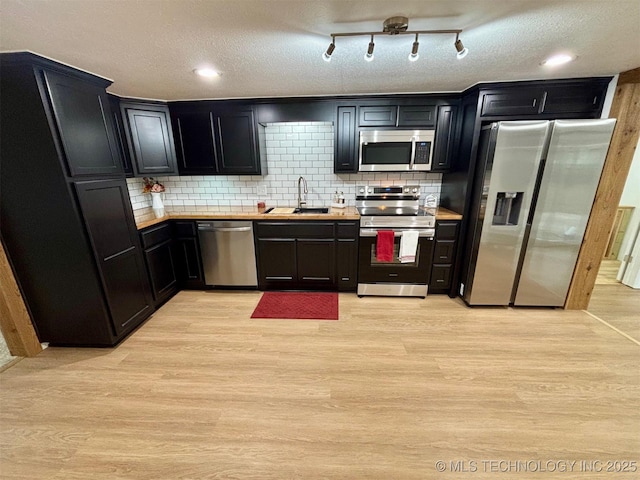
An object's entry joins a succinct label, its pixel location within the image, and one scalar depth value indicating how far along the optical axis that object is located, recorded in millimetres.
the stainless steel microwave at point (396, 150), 2795
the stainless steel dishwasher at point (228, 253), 2930
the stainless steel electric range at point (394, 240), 2789
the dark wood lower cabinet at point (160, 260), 2592
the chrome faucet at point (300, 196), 3298
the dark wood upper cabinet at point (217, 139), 2887
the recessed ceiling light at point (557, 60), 1807
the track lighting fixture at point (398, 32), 1276
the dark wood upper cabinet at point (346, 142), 2820
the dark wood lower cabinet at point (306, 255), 2896
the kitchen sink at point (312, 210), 3170
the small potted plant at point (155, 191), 3123
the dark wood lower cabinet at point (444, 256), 2793
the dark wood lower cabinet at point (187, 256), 2951
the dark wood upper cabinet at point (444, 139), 2756
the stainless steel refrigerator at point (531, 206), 2268
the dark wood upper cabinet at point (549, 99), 2316
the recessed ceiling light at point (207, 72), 1971
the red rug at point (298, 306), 2666
